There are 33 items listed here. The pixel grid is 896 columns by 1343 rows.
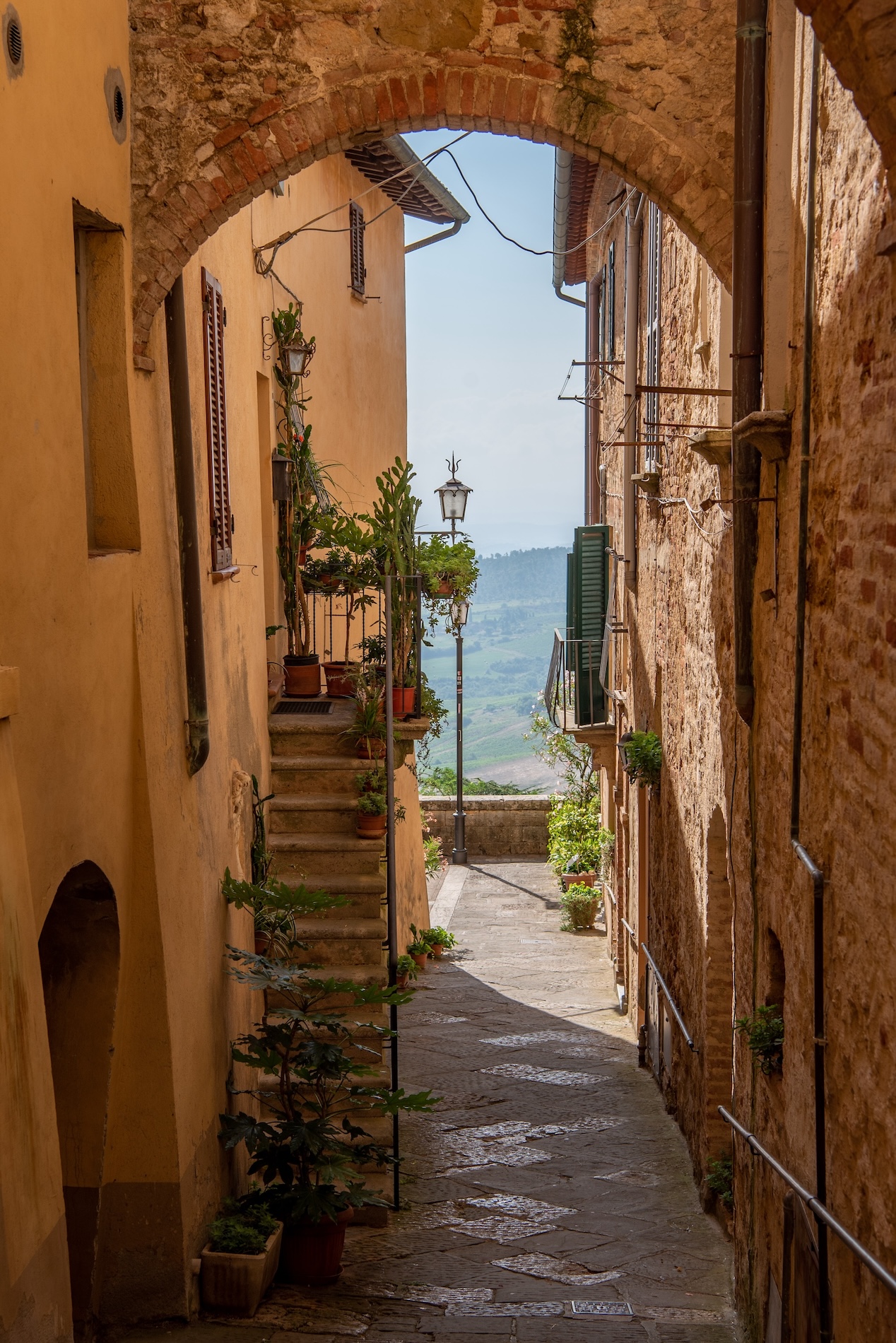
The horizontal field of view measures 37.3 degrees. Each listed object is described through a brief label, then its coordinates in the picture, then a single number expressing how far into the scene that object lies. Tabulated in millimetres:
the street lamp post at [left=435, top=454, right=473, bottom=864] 16062
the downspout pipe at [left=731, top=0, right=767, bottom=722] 5199
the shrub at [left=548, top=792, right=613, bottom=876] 16312
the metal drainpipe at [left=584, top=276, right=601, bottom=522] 16312
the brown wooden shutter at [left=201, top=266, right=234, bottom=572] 7465
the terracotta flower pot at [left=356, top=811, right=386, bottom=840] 9406
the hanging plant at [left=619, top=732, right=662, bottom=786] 9766
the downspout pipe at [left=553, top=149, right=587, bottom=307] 12695
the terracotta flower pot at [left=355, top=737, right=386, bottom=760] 9852
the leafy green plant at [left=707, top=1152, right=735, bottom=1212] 6805
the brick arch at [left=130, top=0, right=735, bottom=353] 5590
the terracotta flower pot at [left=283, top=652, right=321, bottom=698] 11141
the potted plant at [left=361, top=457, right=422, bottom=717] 10211
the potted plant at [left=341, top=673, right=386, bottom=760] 9797
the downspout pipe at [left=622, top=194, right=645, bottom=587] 11023
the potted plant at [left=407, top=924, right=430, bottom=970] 12898
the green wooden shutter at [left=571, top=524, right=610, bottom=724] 14344
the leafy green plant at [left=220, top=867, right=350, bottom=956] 7012
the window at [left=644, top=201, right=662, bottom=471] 9656
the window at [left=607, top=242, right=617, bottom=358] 13508
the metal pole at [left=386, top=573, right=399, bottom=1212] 7488
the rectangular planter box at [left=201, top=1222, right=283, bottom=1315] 5828
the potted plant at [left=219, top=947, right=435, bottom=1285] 6289
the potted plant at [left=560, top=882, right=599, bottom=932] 15227
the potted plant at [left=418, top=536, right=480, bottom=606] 10609
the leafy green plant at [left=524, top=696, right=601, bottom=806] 17688
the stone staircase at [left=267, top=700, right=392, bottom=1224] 8836
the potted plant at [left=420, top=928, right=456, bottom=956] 13516
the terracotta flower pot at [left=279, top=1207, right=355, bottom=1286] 6340
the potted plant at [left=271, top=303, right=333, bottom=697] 11164
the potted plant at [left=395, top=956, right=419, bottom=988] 11809
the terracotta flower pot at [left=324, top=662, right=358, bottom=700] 11320
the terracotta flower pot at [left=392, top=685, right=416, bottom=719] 10127
